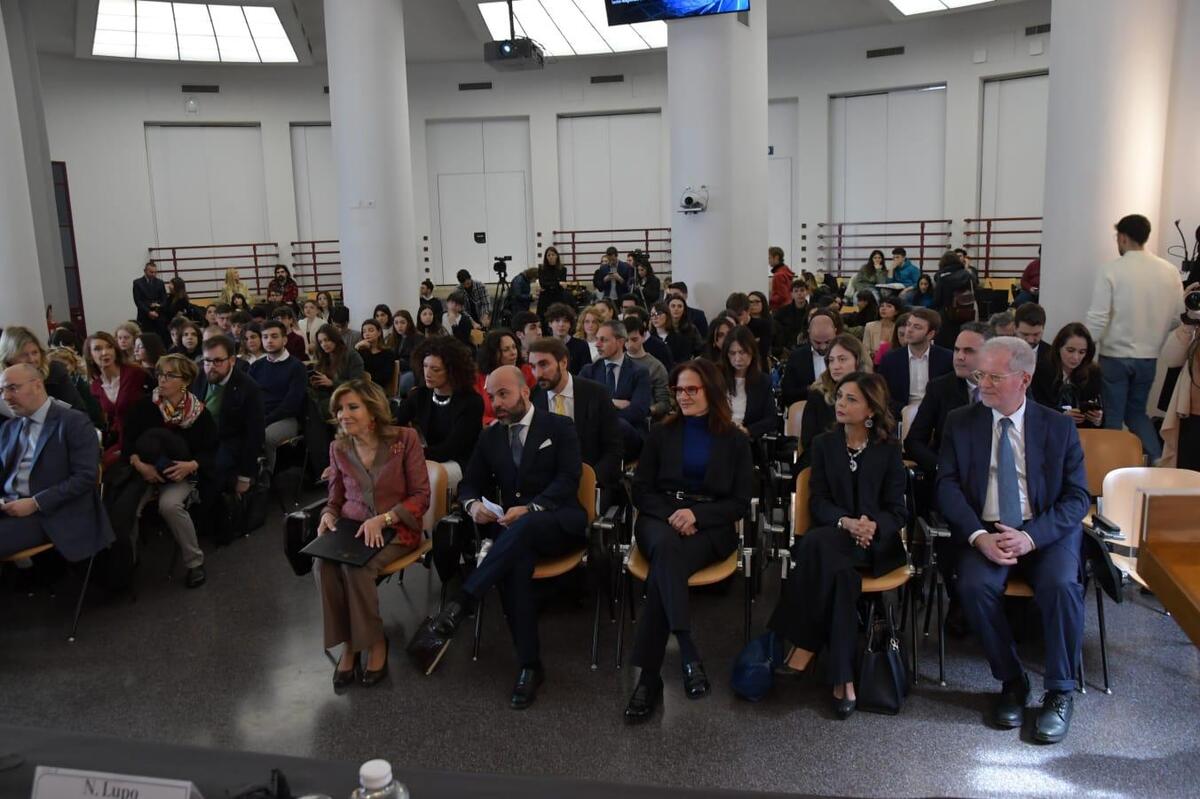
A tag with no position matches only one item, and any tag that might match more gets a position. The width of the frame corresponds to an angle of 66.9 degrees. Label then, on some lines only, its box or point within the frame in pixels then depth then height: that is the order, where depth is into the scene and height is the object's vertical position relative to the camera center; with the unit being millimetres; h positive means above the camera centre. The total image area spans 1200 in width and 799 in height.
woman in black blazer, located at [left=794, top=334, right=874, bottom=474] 4496 -770
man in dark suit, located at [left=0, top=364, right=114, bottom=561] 4188 -1015
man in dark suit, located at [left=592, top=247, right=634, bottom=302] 11875 -499
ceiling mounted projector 10523 +2159
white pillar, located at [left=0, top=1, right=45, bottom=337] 8117 +232
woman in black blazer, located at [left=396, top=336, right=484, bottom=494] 4898 -872
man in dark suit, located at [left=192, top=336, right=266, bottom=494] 5379 -979
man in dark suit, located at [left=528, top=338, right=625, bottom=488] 4609 -823
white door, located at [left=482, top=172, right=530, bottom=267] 16234 +392
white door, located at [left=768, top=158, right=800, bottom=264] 15172 +527
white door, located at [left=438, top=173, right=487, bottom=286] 16297 +383
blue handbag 3477 -1648
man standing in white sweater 5617 -594
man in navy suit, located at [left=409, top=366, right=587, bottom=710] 3678 -1134
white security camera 9312 +375
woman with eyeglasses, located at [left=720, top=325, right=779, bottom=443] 5266 -867
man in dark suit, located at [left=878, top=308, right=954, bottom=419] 5129 -742
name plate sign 1312 -769
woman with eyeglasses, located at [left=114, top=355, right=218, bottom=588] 4879 -1056
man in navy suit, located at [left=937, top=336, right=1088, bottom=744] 3293 -1082
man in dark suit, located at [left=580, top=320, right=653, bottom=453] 5441 -837
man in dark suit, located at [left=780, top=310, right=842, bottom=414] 5641 -822
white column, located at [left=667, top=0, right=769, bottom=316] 9094 +911
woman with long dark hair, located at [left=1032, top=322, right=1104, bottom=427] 4730 -793
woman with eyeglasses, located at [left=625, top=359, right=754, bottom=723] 3484 -1109
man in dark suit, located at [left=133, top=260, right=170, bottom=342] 12609 -687
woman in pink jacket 3729 -1112
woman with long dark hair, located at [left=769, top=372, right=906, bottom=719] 3420 -1155
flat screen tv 8492 +2118
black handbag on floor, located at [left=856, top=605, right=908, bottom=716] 3375 -1639
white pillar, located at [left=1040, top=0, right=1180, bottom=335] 6207 +690
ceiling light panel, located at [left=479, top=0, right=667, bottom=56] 14307 +3378
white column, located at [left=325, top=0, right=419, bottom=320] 9703 +1066
